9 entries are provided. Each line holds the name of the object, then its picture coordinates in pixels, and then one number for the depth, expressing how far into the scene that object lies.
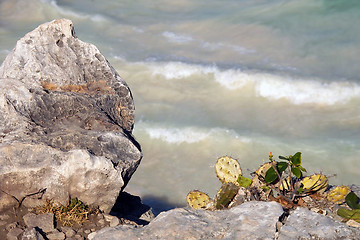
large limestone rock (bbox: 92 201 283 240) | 8.24
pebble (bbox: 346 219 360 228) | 9.40
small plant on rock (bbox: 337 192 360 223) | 9.43
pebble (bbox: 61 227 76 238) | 9.94
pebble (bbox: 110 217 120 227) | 10.61
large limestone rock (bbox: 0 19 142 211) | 10.15
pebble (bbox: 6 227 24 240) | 9.55
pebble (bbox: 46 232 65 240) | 9.73
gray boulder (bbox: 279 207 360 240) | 7.99
